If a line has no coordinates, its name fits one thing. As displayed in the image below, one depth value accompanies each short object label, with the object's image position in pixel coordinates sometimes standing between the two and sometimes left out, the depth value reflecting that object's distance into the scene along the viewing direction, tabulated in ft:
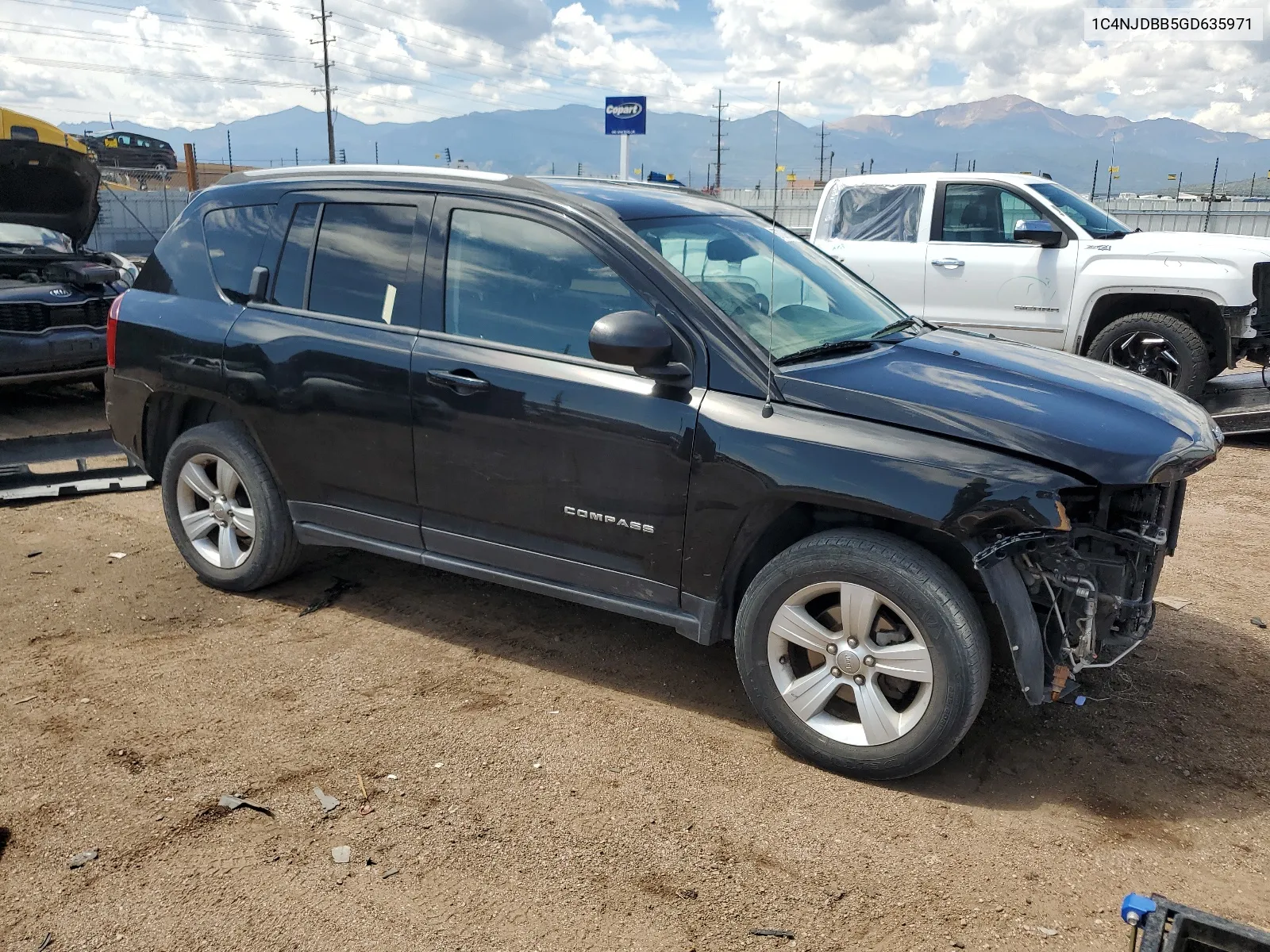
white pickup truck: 26.14
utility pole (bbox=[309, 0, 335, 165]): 193.62
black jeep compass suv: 9.91
